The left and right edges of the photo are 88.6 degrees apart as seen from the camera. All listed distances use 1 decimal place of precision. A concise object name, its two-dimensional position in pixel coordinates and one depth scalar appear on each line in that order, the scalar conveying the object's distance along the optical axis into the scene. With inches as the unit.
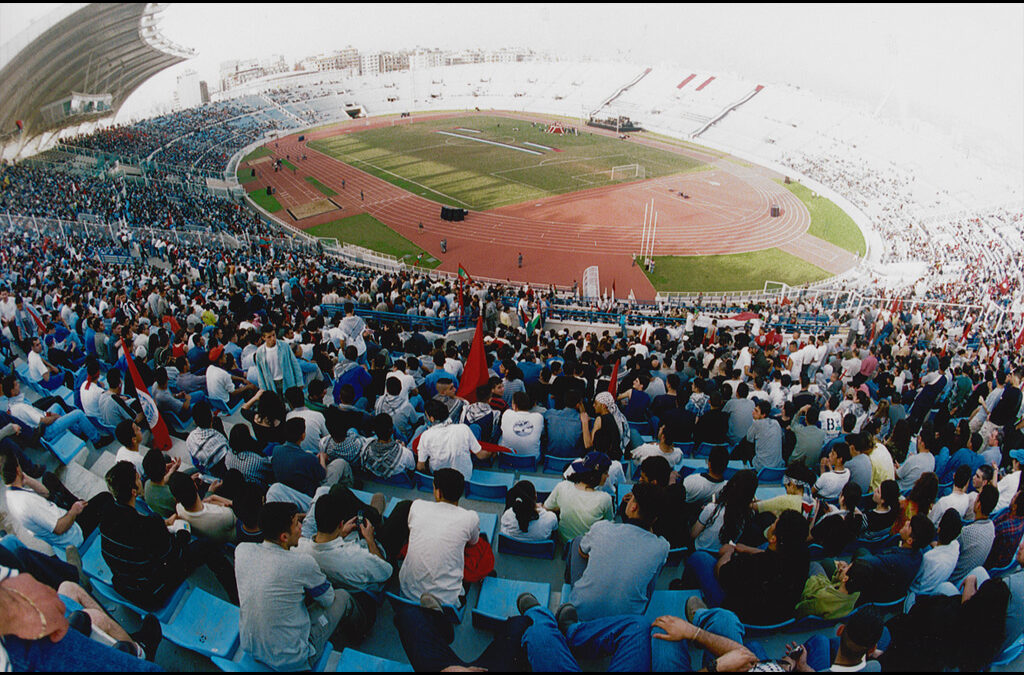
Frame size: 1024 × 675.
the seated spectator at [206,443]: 197.3
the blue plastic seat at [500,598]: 147.4
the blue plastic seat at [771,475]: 235.3
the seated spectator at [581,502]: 166.9
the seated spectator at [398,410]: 241.3
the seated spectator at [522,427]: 227.6
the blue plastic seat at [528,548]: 171.6
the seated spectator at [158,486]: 163.3
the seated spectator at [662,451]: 207.9
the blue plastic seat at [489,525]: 183.0
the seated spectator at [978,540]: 168.7
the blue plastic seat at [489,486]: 204.1
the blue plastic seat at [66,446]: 209.5
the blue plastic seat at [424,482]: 204.7
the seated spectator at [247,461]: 188.5
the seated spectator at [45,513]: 149.6
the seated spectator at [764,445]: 234.1
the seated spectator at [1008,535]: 169.8
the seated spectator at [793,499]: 174.8
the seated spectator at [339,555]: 138.9
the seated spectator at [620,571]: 131.4
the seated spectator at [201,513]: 148.7
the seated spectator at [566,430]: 234.2
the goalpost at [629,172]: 1776.6
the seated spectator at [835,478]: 201.6
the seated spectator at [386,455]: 198.0
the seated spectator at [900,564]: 152.5
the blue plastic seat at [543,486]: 203.8
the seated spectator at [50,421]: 213.0
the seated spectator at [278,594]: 121.0
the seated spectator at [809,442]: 237.5
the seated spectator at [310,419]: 214.7
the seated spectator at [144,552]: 134.6
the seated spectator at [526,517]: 164.4
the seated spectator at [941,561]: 157.2
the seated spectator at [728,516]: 160.6
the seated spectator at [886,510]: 178.4
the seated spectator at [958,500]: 185.0
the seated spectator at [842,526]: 165.8
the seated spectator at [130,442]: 178.4
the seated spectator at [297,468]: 181.3
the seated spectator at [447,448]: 199.5
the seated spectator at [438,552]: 141.3
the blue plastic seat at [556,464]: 231.9
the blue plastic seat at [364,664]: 121.6
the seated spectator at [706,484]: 181.3
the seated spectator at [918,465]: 221.8
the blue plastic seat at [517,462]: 231.9
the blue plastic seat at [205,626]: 130.0
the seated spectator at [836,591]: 142.7
